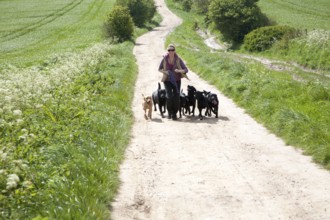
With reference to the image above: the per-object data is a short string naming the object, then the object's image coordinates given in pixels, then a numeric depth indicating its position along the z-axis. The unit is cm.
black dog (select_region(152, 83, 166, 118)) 1282
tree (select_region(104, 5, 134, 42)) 4238
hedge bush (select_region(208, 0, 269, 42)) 4525
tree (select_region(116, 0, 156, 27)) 5625
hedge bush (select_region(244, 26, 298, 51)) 3699
